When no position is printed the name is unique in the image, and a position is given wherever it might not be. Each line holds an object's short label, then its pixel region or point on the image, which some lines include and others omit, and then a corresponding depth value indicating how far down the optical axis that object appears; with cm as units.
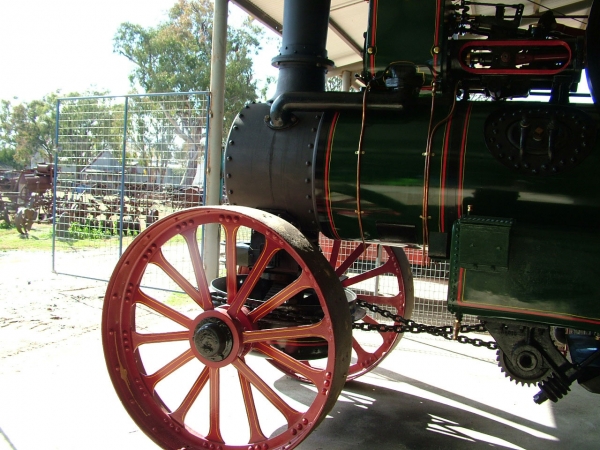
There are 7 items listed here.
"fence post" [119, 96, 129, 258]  598
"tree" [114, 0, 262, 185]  2577
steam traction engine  215
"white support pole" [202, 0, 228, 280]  496
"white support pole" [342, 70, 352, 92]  716
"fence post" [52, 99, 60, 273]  664
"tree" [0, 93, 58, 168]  4309
